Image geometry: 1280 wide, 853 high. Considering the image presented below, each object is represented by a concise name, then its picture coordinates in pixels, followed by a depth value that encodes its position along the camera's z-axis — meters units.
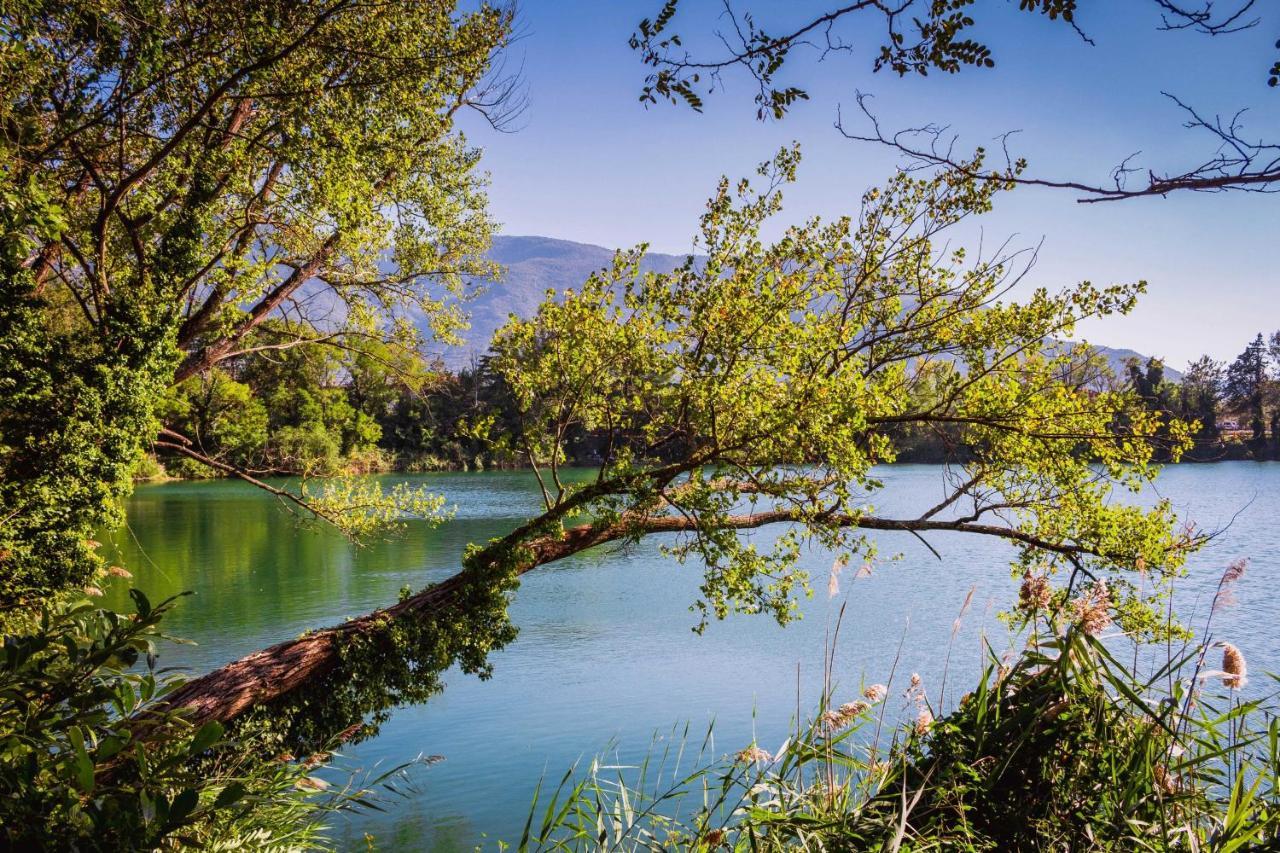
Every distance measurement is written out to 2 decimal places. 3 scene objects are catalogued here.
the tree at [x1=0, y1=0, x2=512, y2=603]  5.34
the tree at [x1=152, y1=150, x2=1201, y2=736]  5.67
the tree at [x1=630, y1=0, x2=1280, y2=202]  1.60
